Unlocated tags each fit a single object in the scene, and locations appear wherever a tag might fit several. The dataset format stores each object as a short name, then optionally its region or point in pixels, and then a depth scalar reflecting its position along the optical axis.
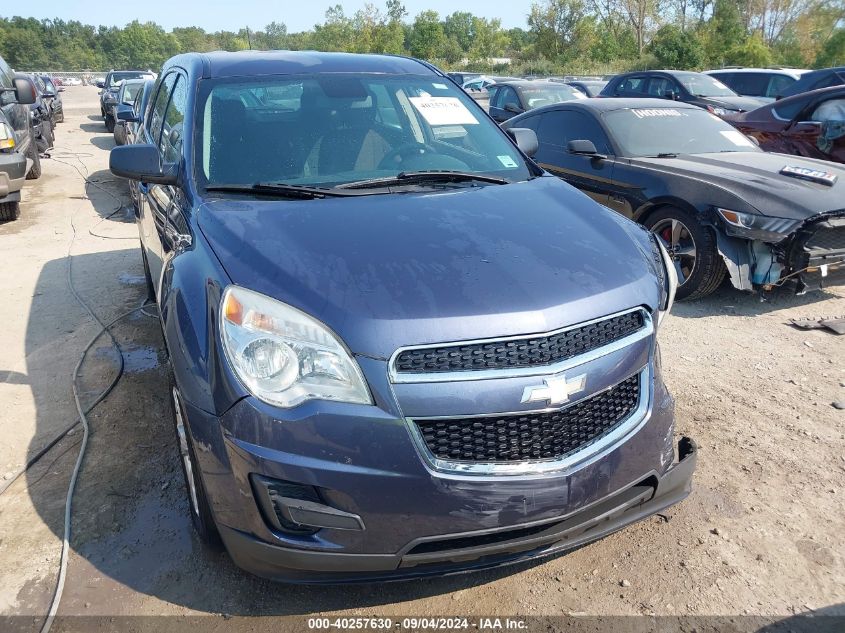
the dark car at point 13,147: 7.38
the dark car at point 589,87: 17.39
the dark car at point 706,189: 4.76
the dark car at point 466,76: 31.97
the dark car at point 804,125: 7.65
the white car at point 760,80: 14.66
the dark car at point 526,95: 11.28
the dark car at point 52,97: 17.52
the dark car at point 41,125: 11.33
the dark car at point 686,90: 12.66
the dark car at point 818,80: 11.54
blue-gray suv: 1.91
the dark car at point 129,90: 13.74
